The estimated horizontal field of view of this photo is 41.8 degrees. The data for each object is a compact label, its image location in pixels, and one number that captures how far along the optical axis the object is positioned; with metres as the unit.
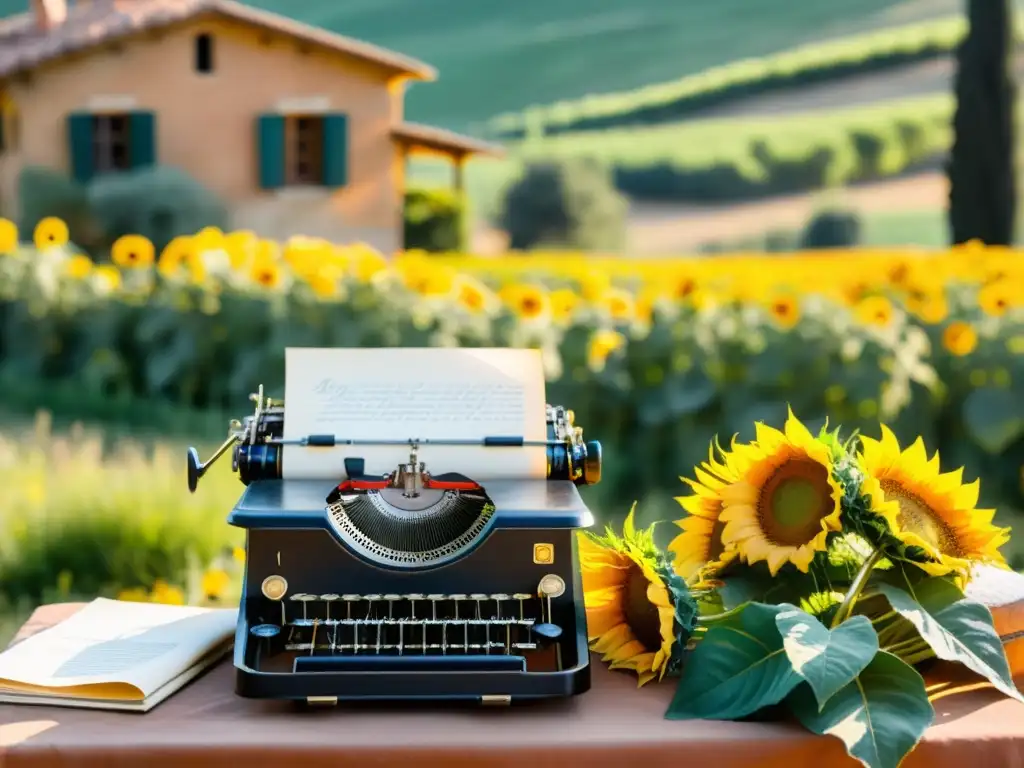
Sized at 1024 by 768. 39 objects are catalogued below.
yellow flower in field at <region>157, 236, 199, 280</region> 7.05
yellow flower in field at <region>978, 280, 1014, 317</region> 5.73
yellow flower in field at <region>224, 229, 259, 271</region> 6.96
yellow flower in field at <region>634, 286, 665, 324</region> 5.94
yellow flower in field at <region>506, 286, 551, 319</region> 5.98
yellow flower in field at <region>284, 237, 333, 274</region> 6.54
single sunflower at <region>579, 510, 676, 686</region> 1.98
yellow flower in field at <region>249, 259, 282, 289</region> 6.77
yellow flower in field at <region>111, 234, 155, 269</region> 7.37
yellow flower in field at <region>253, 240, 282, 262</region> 6.94
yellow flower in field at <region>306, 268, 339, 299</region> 6.39
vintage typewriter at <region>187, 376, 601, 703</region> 1.81
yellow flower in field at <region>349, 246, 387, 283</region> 6.46
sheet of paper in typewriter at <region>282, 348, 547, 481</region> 2.04
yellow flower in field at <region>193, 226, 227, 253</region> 6.98
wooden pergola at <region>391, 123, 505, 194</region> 17.06
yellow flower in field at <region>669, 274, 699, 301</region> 6.06
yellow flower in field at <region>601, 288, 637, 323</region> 6.06
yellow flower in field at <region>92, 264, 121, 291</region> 7.66
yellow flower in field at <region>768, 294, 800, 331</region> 5.61
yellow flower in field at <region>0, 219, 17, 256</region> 7.41
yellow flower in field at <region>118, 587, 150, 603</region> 3.99
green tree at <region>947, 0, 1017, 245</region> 12.86
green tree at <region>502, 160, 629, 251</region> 20.14
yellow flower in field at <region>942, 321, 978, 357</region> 5.56
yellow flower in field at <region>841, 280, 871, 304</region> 6.24
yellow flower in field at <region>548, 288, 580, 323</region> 6.16
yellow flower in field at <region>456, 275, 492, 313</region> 6.12
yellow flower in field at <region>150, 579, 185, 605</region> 3.70
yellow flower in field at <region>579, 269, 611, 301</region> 6.25
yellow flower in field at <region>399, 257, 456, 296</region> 6.32
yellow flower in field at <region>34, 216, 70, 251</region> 7.41
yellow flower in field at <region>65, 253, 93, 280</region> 7.77
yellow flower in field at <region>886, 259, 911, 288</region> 6.32
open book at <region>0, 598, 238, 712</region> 1.85
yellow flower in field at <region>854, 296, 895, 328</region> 5.47
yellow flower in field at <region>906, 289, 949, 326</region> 5.79
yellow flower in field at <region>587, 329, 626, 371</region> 5.76
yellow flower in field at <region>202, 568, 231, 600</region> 3.90
